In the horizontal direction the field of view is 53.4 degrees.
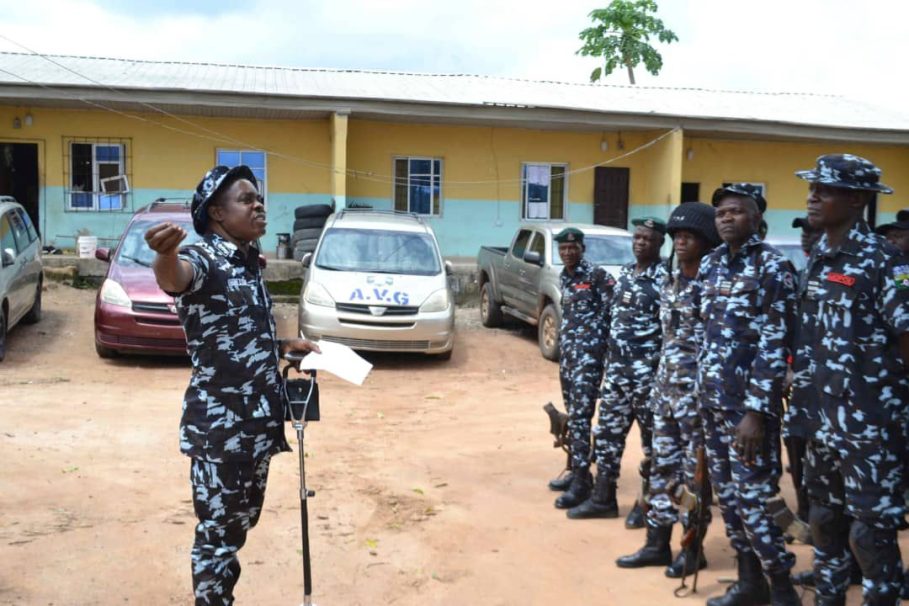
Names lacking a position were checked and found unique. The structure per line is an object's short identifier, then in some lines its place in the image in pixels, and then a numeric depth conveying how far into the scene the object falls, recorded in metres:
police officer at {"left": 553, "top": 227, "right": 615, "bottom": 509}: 5.81
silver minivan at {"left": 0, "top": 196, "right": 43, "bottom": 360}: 10.68
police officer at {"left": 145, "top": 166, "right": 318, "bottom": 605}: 3.35
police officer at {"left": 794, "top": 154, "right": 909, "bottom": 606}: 3.56
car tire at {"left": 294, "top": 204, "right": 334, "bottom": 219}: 16.47
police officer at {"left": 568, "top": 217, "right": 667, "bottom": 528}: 5.29
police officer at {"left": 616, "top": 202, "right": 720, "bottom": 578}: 4.58
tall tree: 31.73
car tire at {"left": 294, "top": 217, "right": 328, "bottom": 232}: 16.42
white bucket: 15.48
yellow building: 16.55
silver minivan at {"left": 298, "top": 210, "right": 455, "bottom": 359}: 10.89
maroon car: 10.40
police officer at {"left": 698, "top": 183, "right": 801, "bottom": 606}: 3.95
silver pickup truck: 11.84
